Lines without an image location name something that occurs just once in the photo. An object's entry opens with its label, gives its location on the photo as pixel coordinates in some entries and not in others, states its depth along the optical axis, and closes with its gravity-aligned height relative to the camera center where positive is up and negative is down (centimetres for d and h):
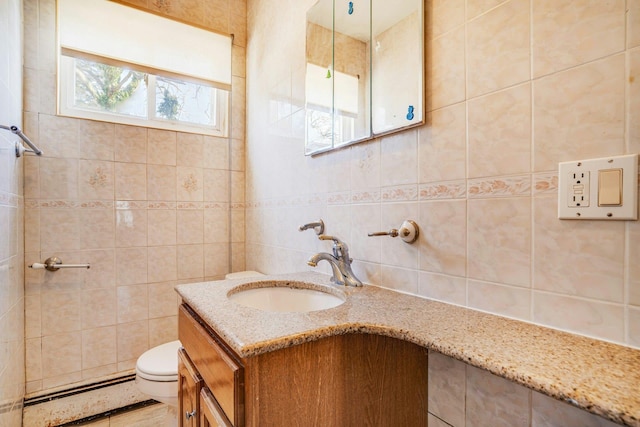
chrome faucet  115 -19
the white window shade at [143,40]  172 +104
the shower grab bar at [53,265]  164 -28
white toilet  139 -74
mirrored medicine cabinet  100 +54
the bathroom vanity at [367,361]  51 -27
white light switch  60 +5
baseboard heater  161 -104
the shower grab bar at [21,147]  123 +31
